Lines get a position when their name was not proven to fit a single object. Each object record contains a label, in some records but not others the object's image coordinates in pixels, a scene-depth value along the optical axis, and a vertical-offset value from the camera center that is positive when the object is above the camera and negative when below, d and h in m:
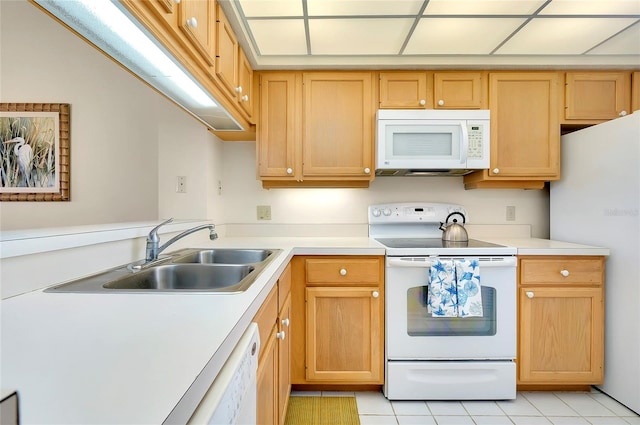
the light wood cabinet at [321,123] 2.14 +0.60
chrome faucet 1.29 -0.16
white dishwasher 0.47 -0.32
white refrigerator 1.71 -0.09
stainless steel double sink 0.93 -0.25
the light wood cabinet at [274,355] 1.02 -0.58
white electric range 1.79 -0.73
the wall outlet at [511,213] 2.43 -0.03
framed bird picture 2.31 +0.46
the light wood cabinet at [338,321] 1.83 -0.67
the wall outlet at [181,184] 2.08 +0.16
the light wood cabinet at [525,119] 2.14 +0.63
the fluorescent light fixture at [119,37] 0.81 +0.54
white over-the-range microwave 2.07 +0.47
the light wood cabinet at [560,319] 1.84 -0.66
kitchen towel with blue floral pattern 1.71 -0.45
